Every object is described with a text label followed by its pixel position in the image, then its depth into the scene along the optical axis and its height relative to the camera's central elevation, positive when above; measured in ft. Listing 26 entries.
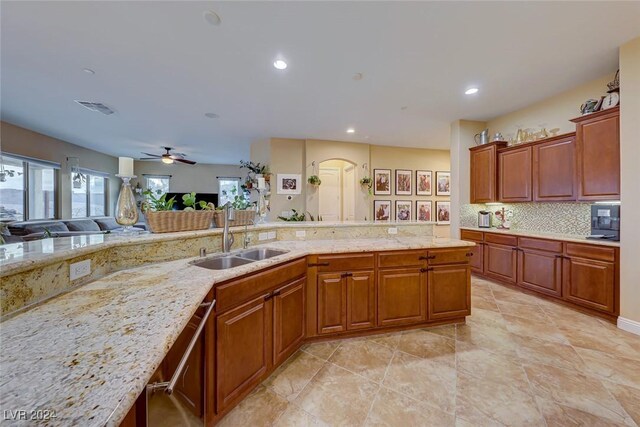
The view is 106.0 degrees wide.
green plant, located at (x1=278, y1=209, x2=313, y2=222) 17.57 -0.18
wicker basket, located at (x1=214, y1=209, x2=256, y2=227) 7.47 -0.13
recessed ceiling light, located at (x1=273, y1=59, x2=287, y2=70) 8.73 +5.53
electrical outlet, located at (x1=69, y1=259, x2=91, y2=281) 4.01 -0.97
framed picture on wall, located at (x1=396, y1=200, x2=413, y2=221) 20.99 +0.43
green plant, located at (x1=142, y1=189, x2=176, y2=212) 6.24 +0.30
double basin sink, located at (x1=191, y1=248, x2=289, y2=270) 6.22 -1.26
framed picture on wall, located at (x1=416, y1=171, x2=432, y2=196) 21.44 +2.77
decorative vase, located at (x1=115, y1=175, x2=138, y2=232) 5.70 +0.15
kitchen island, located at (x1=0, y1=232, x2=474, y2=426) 1.65 -1.26
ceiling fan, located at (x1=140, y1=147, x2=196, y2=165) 18.85 +4.36
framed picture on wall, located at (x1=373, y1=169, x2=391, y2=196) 20.47 +2.73
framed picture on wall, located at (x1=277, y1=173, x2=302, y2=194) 18.48 +2.35
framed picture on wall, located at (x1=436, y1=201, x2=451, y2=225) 21.83 +0.19
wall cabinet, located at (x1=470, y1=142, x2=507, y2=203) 13.30 +2.39
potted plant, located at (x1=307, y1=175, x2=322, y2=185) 18.19 +2.55
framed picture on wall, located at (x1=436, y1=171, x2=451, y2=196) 21.81 +2.73
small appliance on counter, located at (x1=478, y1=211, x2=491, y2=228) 13.99 -0.28
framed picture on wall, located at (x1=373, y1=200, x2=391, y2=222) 20.54 +0.34
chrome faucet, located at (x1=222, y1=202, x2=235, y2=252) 6.67 -0.55
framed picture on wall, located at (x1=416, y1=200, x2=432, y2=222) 21.40 +0.36
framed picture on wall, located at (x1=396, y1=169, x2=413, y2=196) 21.01 +2.81
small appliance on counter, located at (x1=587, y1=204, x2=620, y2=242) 8.78 -0.28
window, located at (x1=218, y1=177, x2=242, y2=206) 30.01 +3.58
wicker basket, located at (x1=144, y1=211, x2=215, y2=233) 6.00 -0.19
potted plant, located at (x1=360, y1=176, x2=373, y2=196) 19.52 +2.52
